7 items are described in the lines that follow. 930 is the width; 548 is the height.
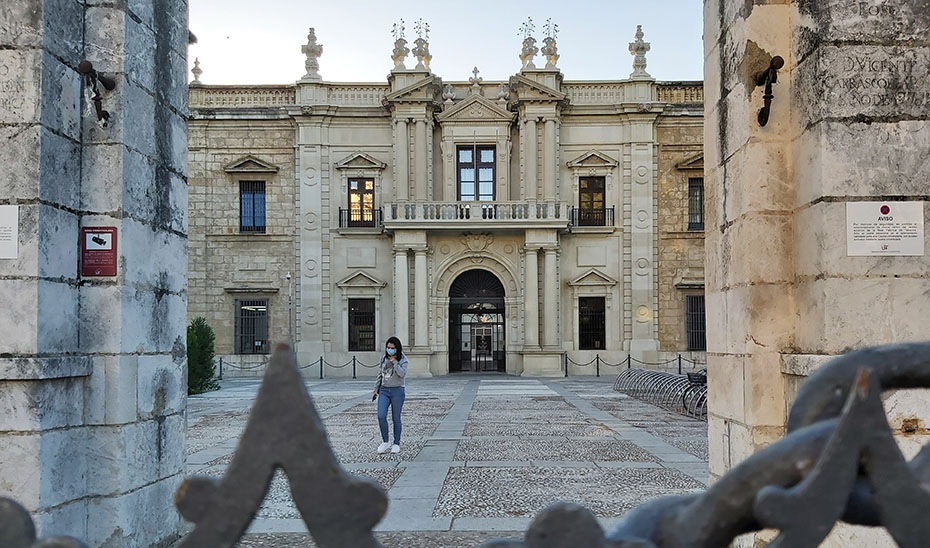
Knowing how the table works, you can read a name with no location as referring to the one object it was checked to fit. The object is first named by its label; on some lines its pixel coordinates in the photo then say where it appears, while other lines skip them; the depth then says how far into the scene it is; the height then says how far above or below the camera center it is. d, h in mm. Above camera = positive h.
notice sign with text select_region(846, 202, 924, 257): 4070 +378
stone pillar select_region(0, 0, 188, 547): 4160 +184
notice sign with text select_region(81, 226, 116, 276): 4695 +323
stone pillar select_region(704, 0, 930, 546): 4062 +581
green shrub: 19766 -1608
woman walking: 10180 -1166
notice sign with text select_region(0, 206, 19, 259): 4152 +399
